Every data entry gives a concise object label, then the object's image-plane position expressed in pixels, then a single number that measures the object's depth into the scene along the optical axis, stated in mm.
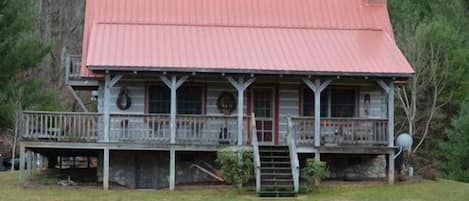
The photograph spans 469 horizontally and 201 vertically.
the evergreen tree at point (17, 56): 38281
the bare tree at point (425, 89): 41812
